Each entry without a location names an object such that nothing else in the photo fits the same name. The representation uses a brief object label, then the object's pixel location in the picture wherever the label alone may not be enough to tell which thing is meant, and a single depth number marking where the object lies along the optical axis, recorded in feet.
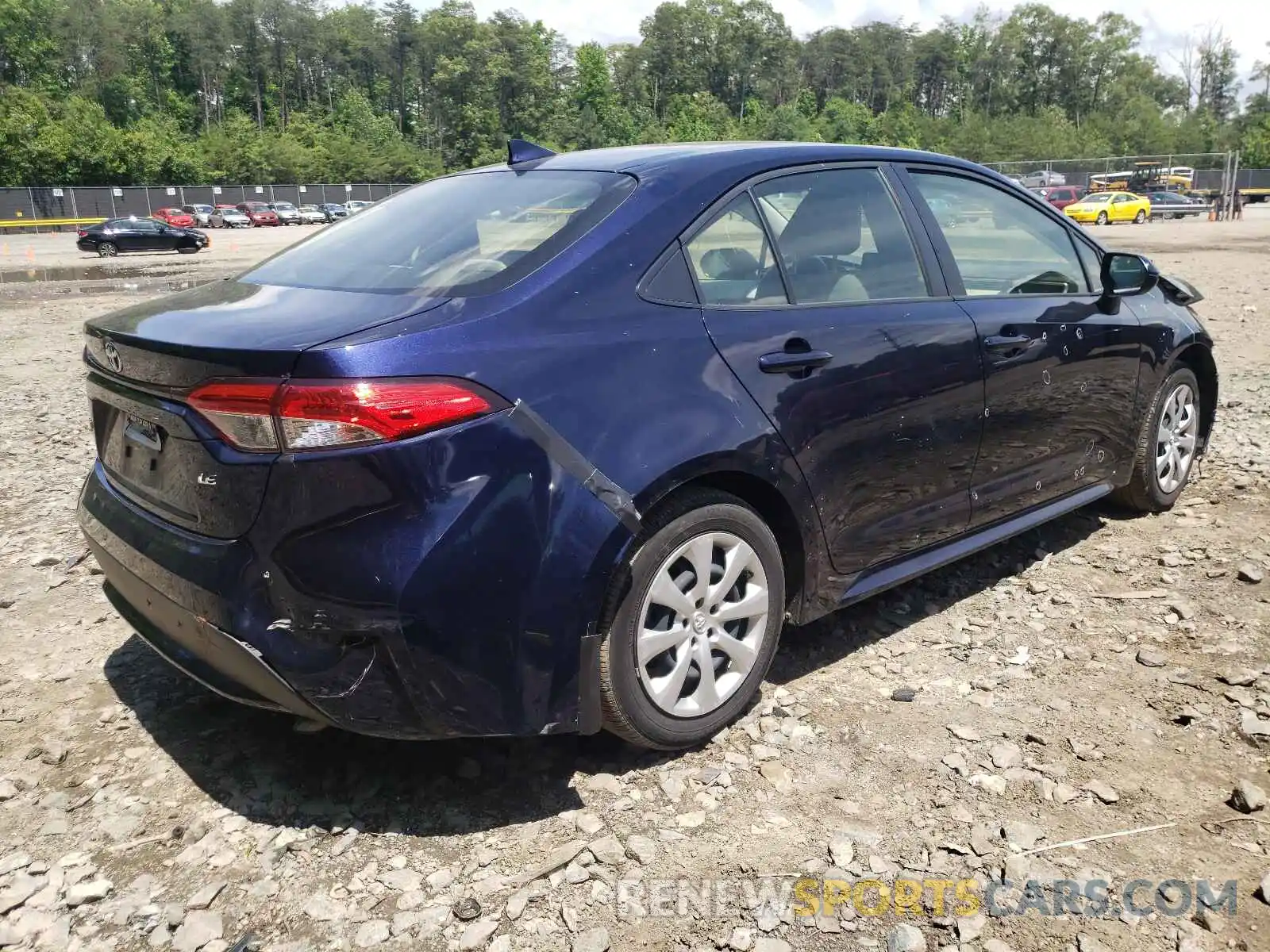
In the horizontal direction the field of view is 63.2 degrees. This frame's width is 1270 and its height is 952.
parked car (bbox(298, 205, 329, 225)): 215.00
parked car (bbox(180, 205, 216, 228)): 197.47
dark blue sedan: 7.82
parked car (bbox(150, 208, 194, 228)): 179.22
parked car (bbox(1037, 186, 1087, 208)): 150.82
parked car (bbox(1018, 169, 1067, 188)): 166.20
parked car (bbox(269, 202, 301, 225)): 209.26
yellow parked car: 144.97
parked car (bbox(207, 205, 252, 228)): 196.54
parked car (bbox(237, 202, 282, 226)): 198.90
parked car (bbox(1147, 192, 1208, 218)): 154.71
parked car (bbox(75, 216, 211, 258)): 110.01
